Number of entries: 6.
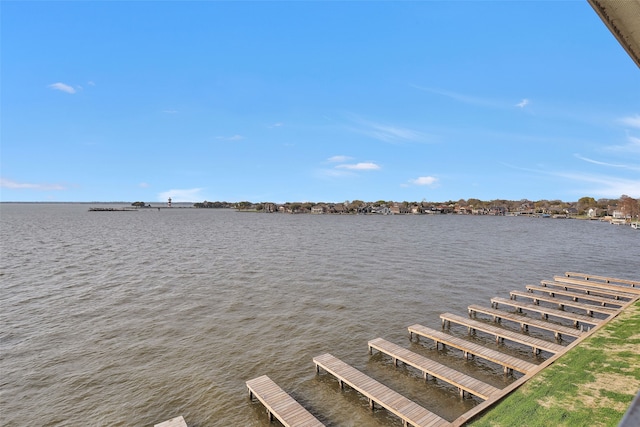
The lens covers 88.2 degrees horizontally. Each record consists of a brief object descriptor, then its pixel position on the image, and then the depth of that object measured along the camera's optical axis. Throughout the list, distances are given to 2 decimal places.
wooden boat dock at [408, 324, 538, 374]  16.77
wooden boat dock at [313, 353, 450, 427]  13.15
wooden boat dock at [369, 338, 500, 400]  14.89
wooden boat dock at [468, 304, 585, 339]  21.67
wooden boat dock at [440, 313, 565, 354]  19.38
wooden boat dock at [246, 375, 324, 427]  13.43
